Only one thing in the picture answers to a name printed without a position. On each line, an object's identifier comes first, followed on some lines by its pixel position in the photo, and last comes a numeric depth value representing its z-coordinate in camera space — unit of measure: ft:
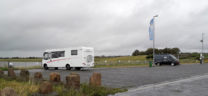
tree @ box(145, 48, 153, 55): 309.22
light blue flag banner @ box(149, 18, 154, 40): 94.73
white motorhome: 71.31
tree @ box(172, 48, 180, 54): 295.01
